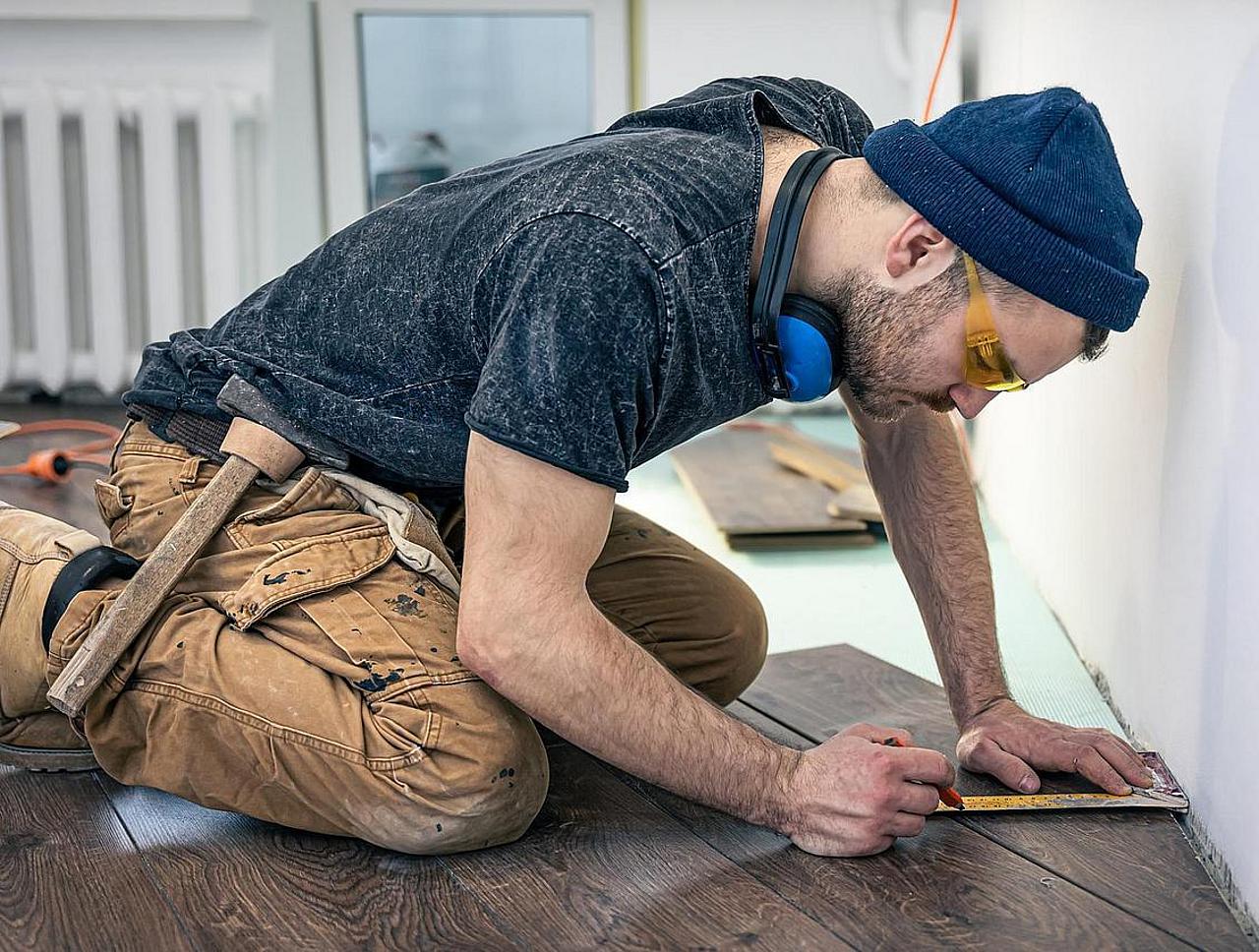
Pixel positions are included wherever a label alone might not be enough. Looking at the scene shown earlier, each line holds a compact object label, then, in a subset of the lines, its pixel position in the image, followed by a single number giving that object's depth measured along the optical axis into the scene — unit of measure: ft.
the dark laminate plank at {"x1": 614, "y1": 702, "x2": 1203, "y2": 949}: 4.37
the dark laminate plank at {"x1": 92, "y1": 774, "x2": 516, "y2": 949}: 4.44
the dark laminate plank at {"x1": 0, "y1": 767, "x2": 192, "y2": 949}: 4.46
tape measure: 5.23
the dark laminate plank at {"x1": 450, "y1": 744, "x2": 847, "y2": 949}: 4.41
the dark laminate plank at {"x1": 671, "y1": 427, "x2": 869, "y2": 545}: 10.18
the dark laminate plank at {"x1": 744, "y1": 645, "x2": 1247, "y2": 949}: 4.57
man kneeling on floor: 4.35
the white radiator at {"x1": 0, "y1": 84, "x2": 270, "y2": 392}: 13.79
